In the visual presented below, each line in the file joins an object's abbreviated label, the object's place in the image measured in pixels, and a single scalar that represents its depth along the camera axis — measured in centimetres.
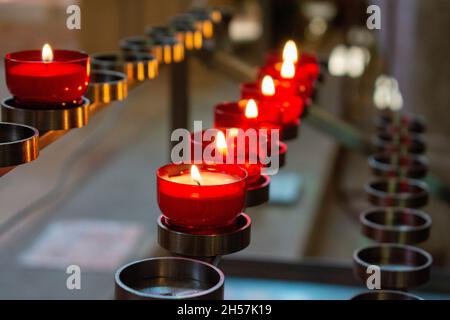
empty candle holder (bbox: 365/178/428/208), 149
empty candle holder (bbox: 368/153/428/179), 159
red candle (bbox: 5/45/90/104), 118
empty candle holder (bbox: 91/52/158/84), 141
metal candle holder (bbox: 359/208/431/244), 135
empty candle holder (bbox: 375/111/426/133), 179
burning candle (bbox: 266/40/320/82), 148
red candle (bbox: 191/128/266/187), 115
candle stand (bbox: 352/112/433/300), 124
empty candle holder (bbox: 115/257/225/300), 101
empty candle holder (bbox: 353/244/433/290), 123
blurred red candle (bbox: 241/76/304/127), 130
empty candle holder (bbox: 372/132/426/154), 169
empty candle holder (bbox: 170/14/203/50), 167
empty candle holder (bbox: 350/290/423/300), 114
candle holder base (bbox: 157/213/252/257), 106
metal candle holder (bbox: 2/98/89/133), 116
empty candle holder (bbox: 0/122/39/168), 106
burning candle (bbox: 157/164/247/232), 106
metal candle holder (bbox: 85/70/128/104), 129
